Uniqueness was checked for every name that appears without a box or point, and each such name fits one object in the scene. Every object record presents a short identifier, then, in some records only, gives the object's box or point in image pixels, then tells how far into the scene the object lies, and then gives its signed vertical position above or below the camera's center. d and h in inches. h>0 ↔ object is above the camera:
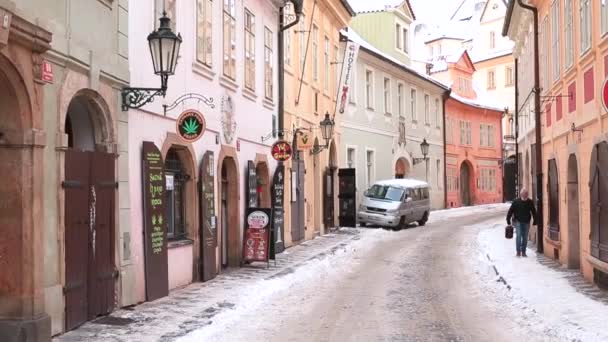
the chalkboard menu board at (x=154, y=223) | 414.6 -14.1
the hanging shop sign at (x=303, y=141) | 808.9 +59.1
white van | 1071.0 -14.7
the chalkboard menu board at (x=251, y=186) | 636.3 +9.3
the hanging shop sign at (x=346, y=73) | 1012.5 +167.2
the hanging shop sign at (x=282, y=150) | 669.3 +41.4
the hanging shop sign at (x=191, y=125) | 430.9 +41.8
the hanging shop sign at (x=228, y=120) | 570.6 +59.5
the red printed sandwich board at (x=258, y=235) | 590.9 -30.3
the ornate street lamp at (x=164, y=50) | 373.1 +73.8
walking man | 659.4 -20.7
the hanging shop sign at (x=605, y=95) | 287.0 +36.7
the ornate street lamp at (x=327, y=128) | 852.0 +77.5
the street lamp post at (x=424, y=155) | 1427.2 +75.2
